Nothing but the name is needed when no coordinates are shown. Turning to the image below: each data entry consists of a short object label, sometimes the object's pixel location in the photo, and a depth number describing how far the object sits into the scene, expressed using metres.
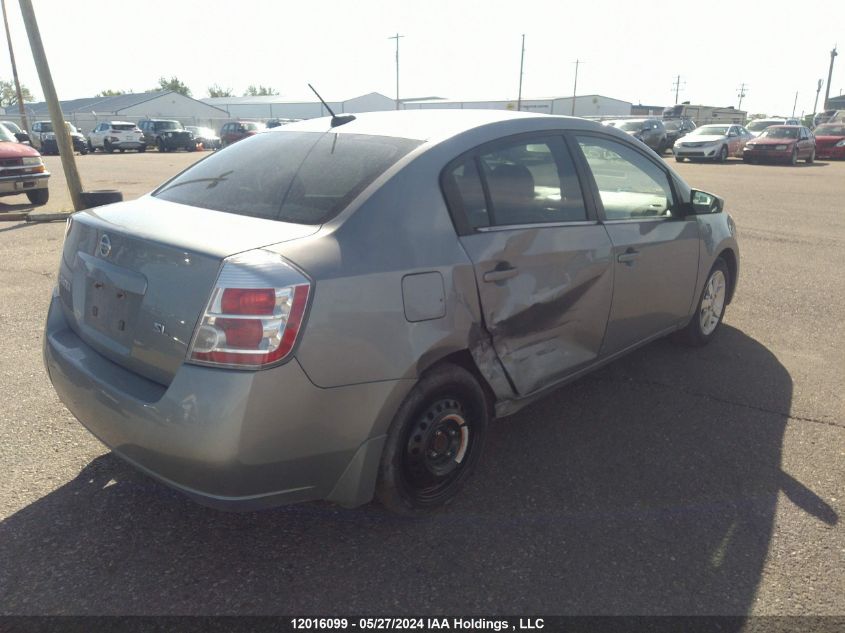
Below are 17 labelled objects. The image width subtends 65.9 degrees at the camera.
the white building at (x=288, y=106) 79.75
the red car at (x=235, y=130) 33.56
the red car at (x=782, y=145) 25.59
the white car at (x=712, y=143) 26.78
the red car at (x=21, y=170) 11.40
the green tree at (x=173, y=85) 107.38
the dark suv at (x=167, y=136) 37.41
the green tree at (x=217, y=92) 121.69
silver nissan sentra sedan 2.21
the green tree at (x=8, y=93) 107.69
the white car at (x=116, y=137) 36.00
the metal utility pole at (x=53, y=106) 10.26
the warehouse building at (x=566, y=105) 67.50
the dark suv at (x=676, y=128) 32.31
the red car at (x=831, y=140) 28.75
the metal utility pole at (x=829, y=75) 67.38
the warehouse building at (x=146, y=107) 68.00
